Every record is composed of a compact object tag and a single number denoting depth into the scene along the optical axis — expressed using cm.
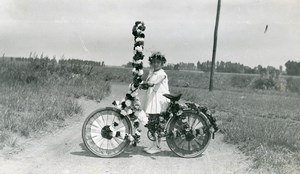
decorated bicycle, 641
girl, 662
